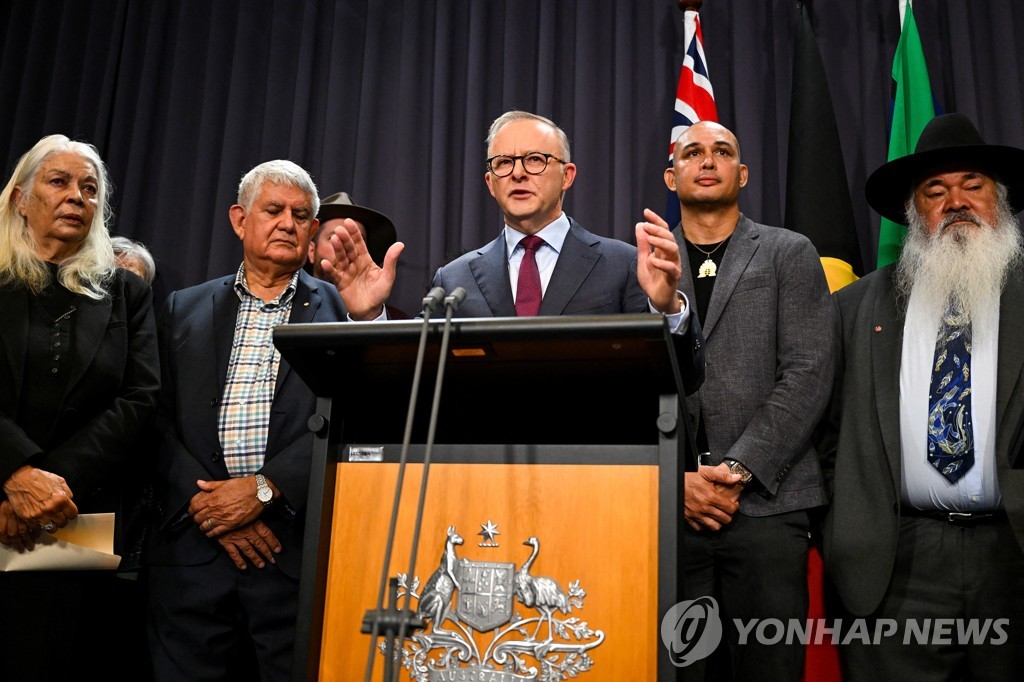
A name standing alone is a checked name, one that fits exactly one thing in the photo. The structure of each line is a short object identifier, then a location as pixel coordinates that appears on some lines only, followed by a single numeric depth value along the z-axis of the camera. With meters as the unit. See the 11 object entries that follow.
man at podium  1.95
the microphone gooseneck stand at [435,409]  1.20
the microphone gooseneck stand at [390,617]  1.20
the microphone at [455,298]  1.38
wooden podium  1.41
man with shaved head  2.43
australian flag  3.80
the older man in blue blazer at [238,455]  2.41
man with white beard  2.38
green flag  3.73
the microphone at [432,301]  1.36
